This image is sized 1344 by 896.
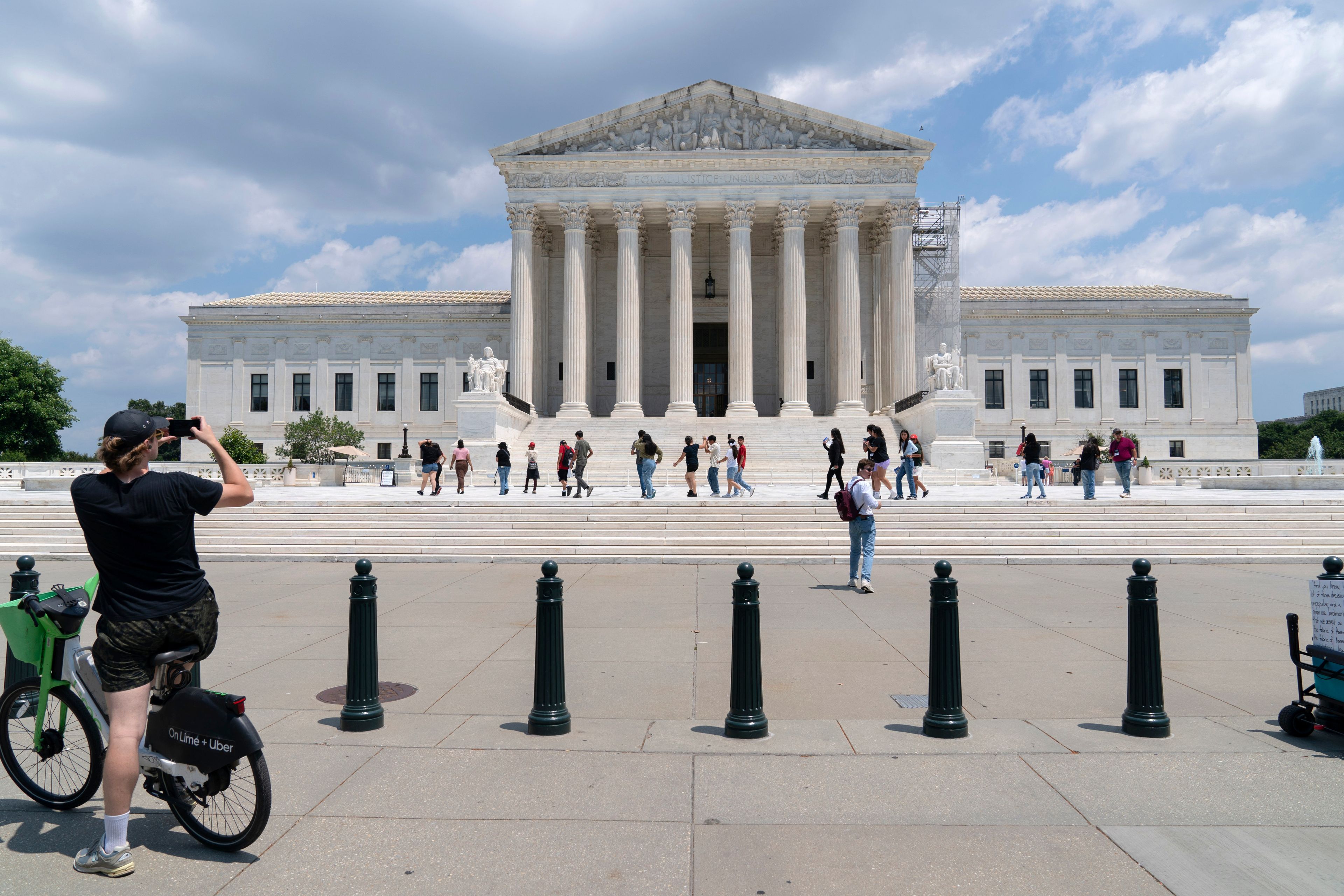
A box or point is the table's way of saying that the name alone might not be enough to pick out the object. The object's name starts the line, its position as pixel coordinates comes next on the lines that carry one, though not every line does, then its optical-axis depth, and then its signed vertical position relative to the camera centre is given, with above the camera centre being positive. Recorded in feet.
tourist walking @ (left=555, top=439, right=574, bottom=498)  76.79 +1.46
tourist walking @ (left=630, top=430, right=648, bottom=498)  71.10 +2.31
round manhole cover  21.57 -5.62
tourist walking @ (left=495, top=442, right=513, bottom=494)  81.51 +1.52
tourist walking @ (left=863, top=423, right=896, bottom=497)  57.67 +1.74
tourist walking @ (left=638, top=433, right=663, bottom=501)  71.00 +1.42
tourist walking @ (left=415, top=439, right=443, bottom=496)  80.28 +2.16
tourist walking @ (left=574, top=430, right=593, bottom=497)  74.59 +2.13
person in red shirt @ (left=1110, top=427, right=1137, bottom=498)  70.85 +1.97
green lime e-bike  12.86 -4.01
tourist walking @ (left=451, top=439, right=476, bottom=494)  80.02 +1.73
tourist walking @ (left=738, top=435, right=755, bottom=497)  75.41 +1.50
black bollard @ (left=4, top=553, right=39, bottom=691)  17.06 -2.34
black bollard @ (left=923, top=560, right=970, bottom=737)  18.08 -4.09
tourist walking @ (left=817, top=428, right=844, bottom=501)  64.18 +1.87
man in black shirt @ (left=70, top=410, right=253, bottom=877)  12.51 -1.53
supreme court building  137.80 +33.28
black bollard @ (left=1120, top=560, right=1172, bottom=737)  18.08 -4.19
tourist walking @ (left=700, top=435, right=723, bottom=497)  75.51 +1.91
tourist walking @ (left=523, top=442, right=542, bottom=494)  86.17 +1.34
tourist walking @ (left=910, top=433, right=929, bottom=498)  72.88 +1.74
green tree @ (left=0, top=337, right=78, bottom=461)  185.16 +17.64
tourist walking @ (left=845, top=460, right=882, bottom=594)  38.47 -2.61
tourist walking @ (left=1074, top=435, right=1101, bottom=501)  68.28 +0.93
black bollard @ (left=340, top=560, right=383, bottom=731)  18.44 -4.05
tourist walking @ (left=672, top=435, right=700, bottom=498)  73.15 +1.92
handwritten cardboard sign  18.35 -3.09
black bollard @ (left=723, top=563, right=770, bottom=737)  17.93 -4.18
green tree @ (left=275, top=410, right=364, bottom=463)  160.86 +8.63
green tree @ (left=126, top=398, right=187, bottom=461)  221.87 +28.66
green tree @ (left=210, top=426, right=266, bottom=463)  161.57 +7.09
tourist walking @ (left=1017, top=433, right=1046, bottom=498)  72.95 +1.54
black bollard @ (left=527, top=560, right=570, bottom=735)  18.29 -4.13
